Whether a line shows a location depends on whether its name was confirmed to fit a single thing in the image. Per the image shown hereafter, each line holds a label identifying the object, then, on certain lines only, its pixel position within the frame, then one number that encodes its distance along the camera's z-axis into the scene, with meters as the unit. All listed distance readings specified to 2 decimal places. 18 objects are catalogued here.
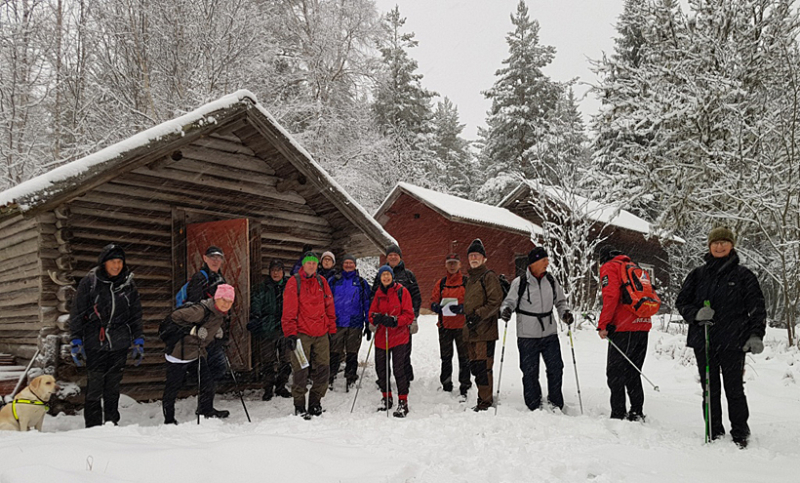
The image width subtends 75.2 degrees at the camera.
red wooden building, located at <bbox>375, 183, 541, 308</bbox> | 19.75
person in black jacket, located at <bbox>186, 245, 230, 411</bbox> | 5.93
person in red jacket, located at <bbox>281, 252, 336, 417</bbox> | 6.19
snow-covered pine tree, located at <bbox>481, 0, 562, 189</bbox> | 33.19
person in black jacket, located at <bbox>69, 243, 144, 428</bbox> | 5.32
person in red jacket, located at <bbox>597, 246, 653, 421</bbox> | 5.56
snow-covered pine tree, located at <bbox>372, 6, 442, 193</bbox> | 27.69
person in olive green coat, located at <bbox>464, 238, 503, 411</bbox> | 6.32
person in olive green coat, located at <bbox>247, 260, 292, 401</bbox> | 7.36
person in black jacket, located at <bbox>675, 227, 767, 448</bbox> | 4.71
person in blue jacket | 7.77
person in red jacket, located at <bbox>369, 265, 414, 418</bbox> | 6.43
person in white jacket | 6.13
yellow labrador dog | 4.73
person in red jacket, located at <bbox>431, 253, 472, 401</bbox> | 7.38
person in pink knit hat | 5.58
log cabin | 5.97
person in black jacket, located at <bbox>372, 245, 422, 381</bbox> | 7.50
